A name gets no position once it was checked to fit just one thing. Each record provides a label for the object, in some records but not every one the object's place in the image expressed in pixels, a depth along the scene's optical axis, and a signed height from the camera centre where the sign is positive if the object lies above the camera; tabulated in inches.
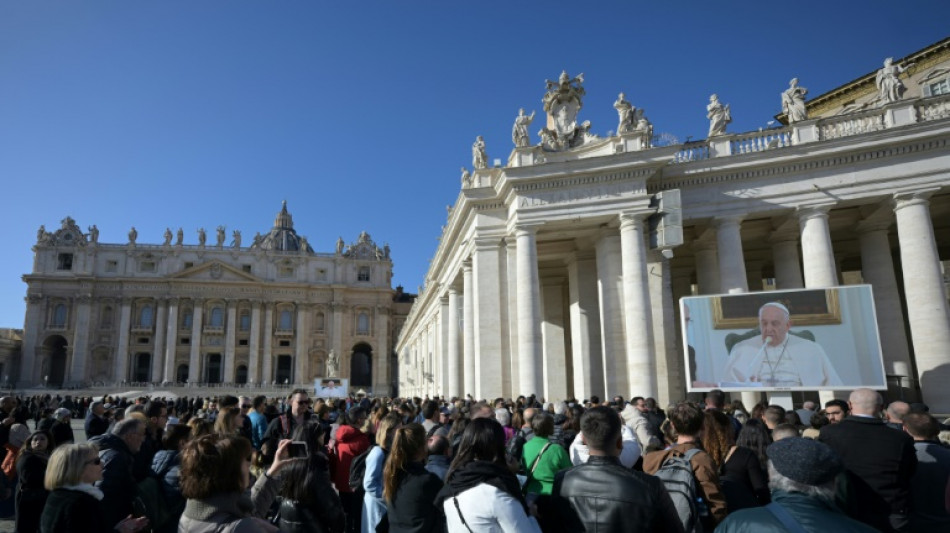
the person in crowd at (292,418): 287.6 -16.0
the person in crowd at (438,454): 177.9 -21.9
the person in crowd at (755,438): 189.5 -19.7
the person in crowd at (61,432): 267.0 -19.1
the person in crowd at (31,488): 178.7 -30.6
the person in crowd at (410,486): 151.9 -26.5
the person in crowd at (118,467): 164.6 -22.4
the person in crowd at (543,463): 176.6 -24.8
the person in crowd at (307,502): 149.6 -29.6
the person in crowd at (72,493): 133.1 -23.4
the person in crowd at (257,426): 329.1 -21.8
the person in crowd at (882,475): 165.2 -28.1
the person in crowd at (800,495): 86.4 -18.9
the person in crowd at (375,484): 194.9 -33.1
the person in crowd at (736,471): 160.6 -26.3
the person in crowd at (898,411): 215.5 -13.5
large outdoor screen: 517.0 +33.3
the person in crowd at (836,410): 277.1 -16.0
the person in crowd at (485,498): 123.8 -24.7
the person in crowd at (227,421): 245.9 -14.1
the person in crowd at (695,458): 147.9 -21.5
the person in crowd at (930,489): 165.8 -32.5
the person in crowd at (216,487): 112.6 -19.6
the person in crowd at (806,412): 366.3 -22.5
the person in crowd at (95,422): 358.6 -19.6
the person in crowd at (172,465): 176.4 -23.7
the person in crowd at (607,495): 117.3 -23.3
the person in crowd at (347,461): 245.4 -31.8
